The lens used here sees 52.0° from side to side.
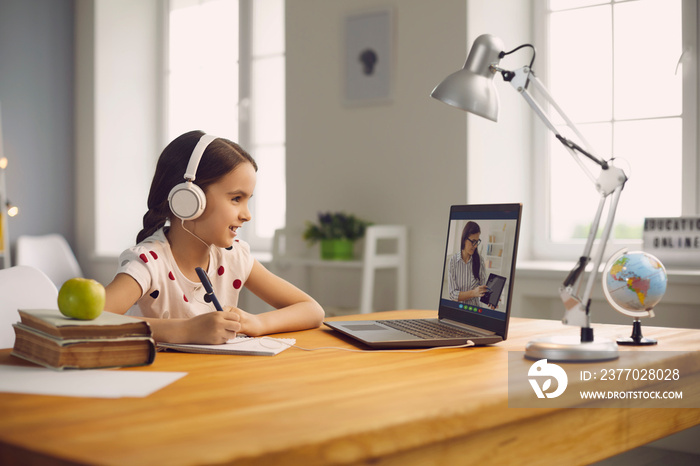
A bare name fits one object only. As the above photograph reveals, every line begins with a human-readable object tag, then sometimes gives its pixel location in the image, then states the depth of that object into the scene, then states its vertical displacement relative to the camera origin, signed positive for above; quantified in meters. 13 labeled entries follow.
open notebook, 1.15 -0.19
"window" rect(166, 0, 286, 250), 3.96 +0.86
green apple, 1.02 -0.10
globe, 1.23 -0.09
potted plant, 3.05 -0.01
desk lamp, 1.06 +0.10
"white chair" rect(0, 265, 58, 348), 1.38 -0.13
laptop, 1.21 -0.13
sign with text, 2.36 -0.03
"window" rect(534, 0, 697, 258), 2.68 +0.49
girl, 1.47 -0.04
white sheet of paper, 0.84 -0.19
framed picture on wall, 3.10 +0.77
